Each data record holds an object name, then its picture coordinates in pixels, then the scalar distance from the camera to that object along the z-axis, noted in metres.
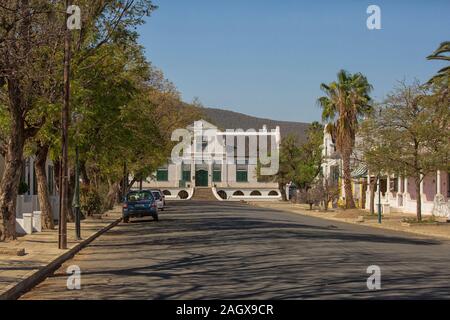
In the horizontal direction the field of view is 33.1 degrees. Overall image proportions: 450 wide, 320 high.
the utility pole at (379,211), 41.41
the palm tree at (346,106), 55.59
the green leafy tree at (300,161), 82.38
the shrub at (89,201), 42.25
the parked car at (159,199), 56.51
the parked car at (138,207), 39.53
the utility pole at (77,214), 25.61
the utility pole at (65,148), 21.41
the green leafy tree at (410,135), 37.50
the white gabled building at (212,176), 107.12
